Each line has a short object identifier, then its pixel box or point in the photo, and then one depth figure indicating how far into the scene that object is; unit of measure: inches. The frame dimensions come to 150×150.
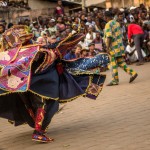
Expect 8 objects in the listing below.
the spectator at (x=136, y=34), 641.0
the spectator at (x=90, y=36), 682.8
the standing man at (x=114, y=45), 450.9
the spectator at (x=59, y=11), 869.3
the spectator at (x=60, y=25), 696.2
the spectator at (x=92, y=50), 602.2
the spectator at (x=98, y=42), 672.4
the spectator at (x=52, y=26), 698.1
